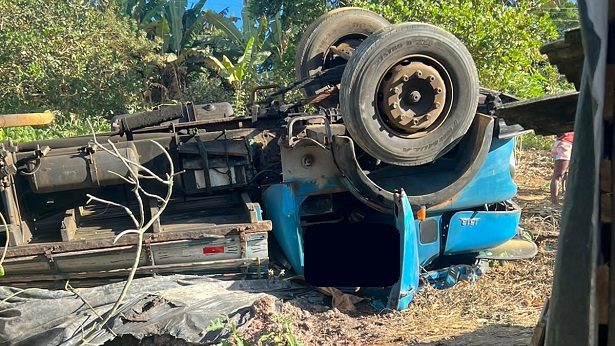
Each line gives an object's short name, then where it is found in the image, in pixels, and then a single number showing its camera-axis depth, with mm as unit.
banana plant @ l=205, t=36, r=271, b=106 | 15672
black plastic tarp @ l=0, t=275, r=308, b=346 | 3934
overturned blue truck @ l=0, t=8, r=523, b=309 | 4473
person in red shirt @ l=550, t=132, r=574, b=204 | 8094
